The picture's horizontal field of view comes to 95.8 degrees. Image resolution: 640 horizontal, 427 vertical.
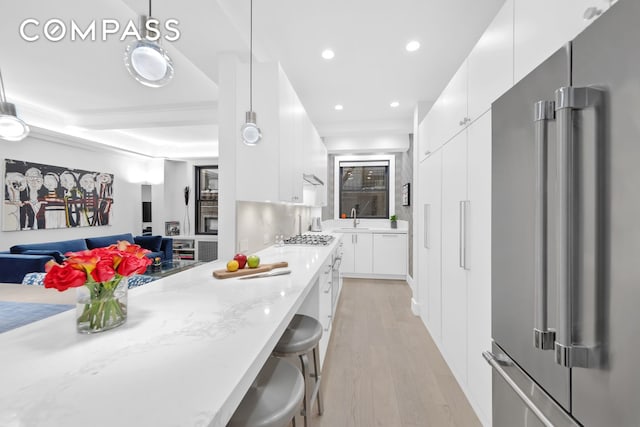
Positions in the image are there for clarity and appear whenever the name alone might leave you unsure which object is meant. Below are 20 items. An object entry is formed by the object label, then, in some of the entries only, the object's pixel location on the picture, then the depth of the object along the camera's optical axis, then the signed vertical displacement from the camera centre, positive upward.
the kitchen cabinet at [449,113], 2.04 +0.84
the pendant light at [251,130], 2.02 +0.59
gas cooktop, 3.21 -0.31
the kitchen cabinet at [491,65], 1.44 +0.84
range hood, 3.28 +0.44
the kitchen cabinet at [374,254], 5.33 -0.76
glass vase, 0.93 -0.30
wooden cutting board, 1.66 -0.35
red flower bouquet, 0.86 -0.21
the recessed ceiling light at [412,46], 2.63 +1.56
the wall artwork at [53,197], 4.33 +0.28
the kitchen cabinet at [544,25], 0.94 +0.71
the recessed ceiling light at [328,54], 2.78 +1.57
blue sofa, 3.66 -0.59
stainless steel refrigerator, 0.59 -0.04
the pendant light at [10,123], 2.04 +0.64
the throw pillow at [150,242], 6.14 -0.62
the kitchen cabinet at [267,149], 2.30 +0.52
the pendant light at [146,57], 1.05 +0.58
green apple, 1.80 -0.30
